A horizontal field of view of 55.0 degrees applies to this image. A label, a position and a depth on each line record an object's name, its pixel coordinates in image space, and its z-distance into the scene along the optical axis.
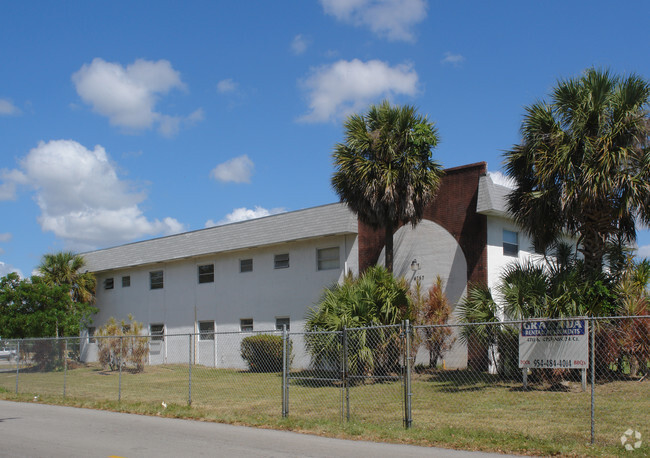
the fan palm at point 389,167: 20.58
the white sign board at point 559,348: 9.98
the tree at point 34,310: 30.22
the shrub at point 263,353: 23.67
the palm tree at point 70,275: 33.41
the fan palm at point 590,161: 15.92
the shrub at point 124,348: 27.09
